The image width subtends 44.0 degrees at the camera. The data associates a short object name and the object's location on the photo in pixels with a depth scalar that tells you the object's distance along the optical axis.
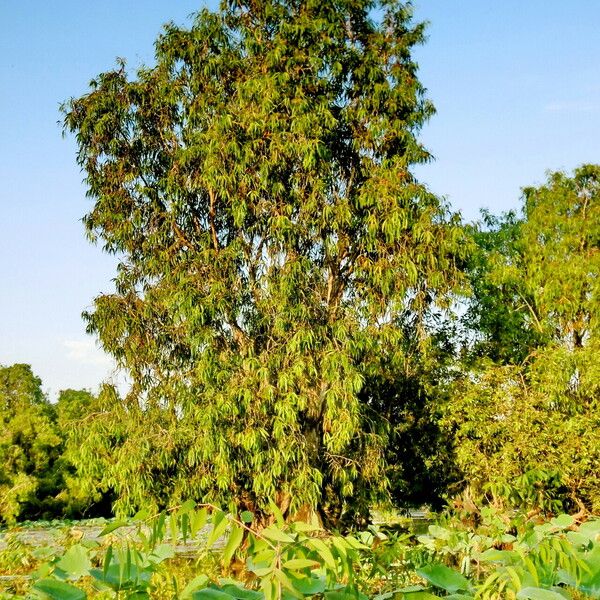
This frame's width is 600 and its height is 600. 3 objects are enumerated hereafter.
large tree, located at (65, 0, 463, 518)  10.88
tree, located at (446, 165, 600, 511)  12.21
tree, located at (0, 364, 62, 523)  24.55
